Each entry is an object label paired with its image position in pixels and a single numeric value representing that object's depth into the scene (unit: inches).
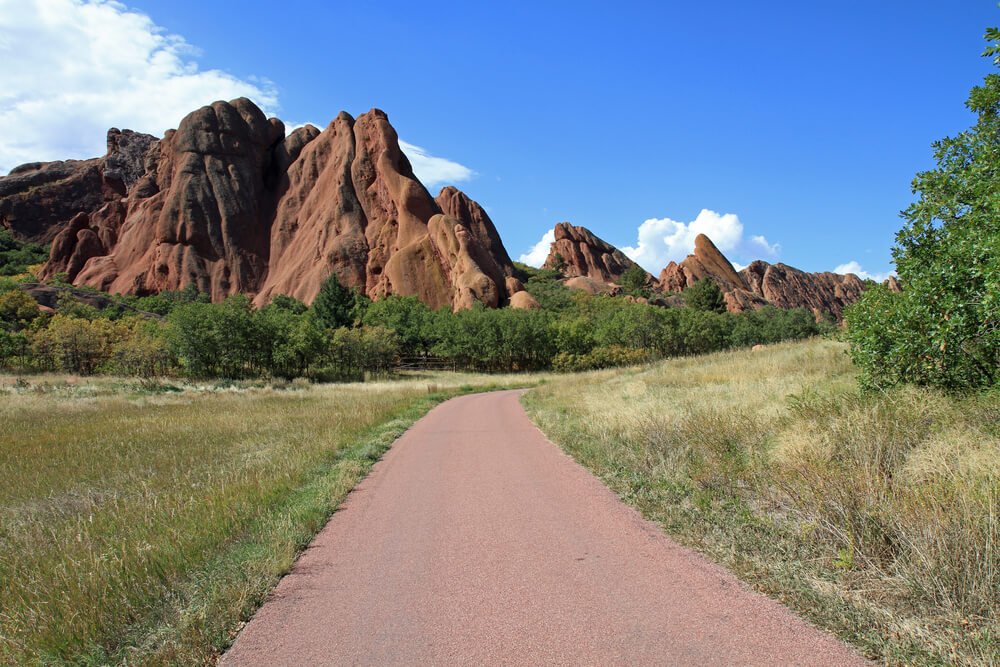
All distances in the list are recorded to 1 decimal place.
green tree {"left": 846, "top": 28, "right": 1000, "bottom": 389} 284.5
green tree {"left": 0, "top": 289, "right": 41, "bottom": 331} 2620.6
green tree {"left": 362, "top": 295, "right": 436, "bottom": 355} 3002.0
